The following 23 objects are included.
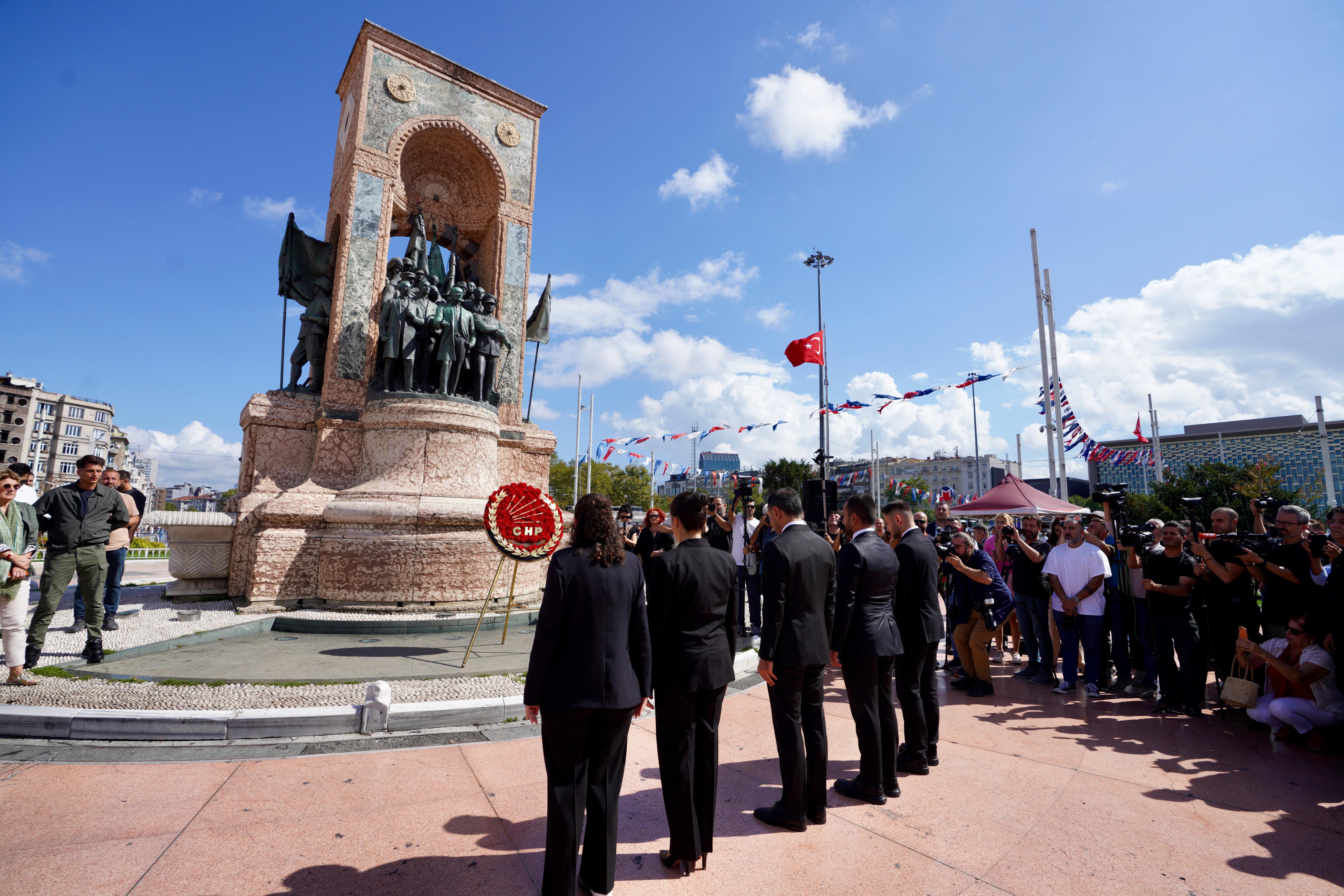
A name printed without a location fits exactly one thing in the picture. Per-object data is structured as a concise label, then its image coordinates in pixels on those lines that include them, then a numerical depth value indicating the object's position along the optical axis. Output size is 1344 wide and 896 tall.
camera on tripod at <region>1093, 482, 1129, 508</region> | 6.65
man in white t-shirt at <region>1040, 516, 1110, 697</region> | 6.12
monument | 8.56
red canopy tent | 11.95
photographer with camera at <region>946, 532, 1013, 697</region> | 6.15
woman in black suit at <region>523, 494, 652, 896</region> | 2.58
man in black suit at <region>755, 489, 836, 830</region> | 3.33
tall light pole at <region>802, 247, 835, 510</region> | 13.47
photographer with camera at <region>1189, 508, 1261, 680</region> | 5.47
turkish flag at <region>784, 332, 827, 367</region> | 16.42
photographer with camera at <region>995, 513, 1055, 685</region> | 6.77
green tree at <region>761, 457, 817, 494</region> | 42.53
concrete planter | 8.84
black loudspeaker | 8.91
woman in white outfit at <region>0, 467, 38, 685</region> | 4.85
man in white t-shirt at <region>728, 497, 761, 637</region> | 8.47
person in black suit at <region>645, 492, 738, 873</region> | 2.90
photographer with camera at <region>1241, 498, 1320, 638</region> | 5.03
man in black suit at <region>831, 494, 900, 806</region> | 3.71
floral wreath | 6.91
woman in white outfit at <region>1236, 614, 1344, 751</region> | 4.61
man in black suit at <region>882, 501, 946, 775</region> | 4.19
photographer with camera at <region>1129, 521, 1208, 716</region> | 5.54
